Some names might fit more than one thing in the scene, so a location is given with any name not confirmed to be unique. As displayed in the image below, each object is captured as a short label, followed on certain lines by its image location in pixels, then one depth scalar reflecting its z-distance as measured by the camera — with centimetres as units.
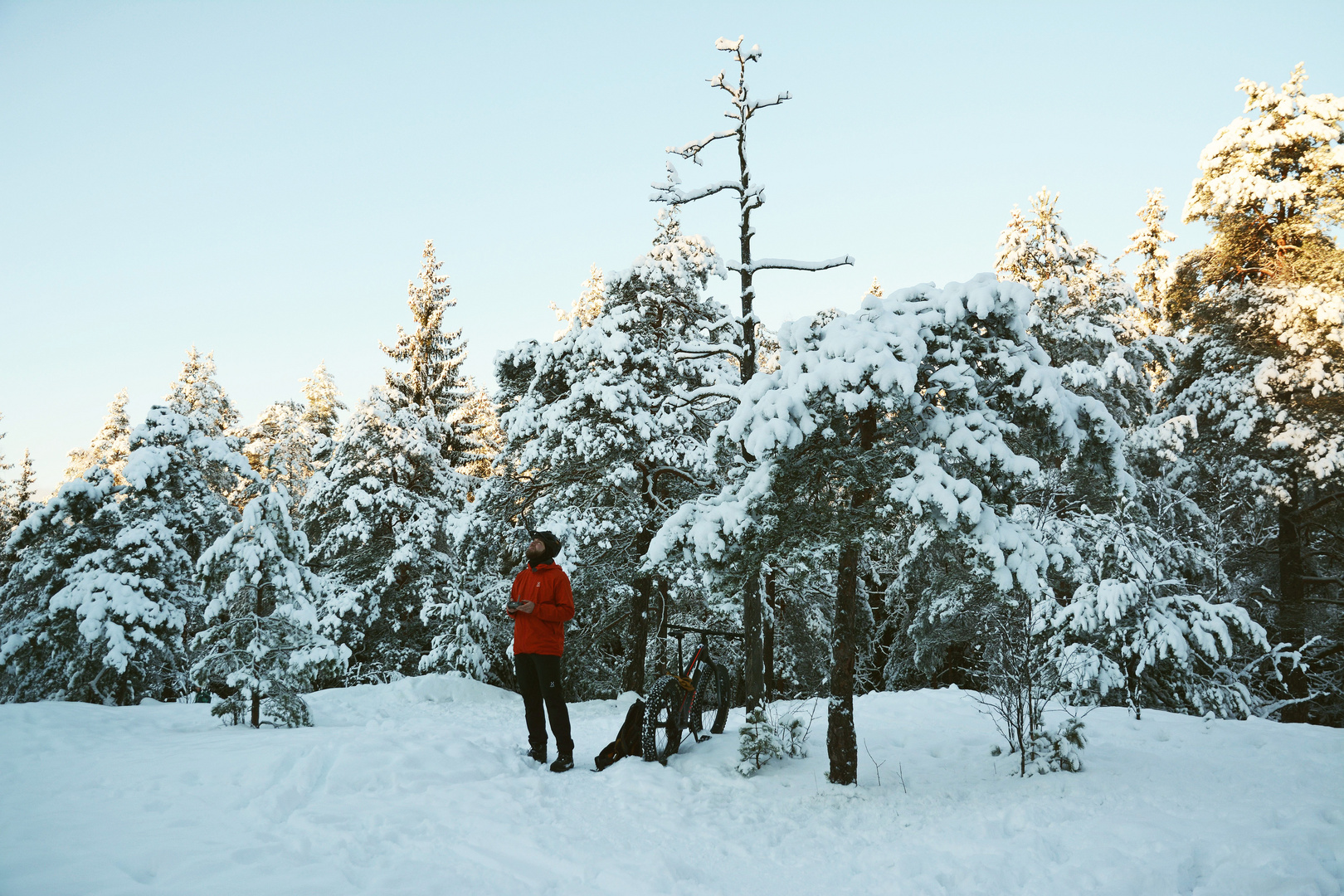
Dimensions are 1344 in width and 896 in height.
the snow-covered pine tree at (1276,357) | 1280
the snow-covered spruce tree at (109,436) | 2817
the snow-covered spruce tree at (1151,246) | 1900
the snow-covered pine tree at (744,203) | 954
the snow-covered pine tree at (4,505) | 3090
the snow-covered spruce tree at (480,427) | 2150
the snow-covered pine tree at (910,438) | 500
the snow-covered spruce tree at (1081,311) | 1452
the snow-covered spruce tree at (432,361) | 2172
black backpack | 614
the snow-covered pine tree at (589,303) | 2728
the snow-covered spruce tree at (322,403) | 2923
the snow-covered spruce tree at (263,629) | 742
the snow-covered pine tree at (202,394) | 2450
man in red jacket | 588
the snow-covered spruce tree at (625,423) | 1198
